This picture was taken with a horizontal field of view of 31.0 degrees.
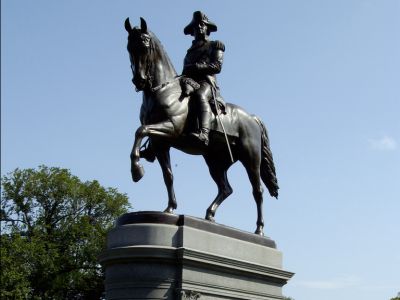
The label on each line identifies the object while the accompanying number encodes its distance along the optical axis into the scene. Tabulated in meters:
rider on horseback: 12.85
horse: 12.39
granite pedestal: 11.19
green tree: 35.50
